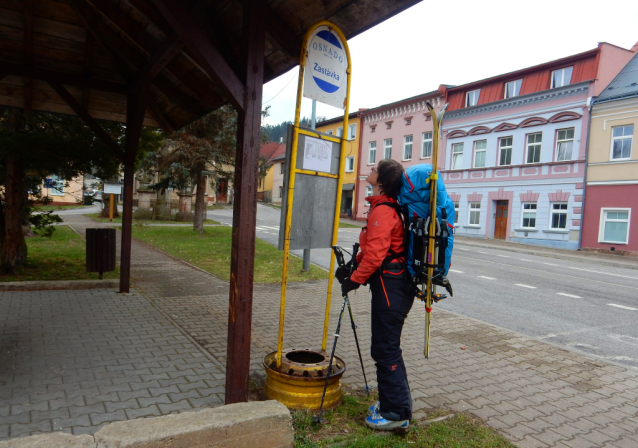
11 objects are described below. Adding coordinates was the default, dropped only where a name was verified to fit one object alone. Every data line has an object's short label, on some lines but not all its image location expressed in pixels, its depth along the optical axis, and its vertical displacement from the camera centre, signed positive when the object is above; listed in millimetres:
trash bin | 8289 -1042
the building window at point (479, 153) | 28016 +3741
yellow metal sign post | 3748 +372
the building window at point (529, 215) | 24797 +113
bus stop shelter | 3445 +1508
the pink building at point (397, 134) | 32281 +5634
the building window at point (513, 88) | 26428 +7374
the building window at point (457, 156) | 29578 +3660
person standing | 3301 -584
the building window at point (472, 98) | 28906 +7311
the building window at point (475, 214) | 27925 +24
